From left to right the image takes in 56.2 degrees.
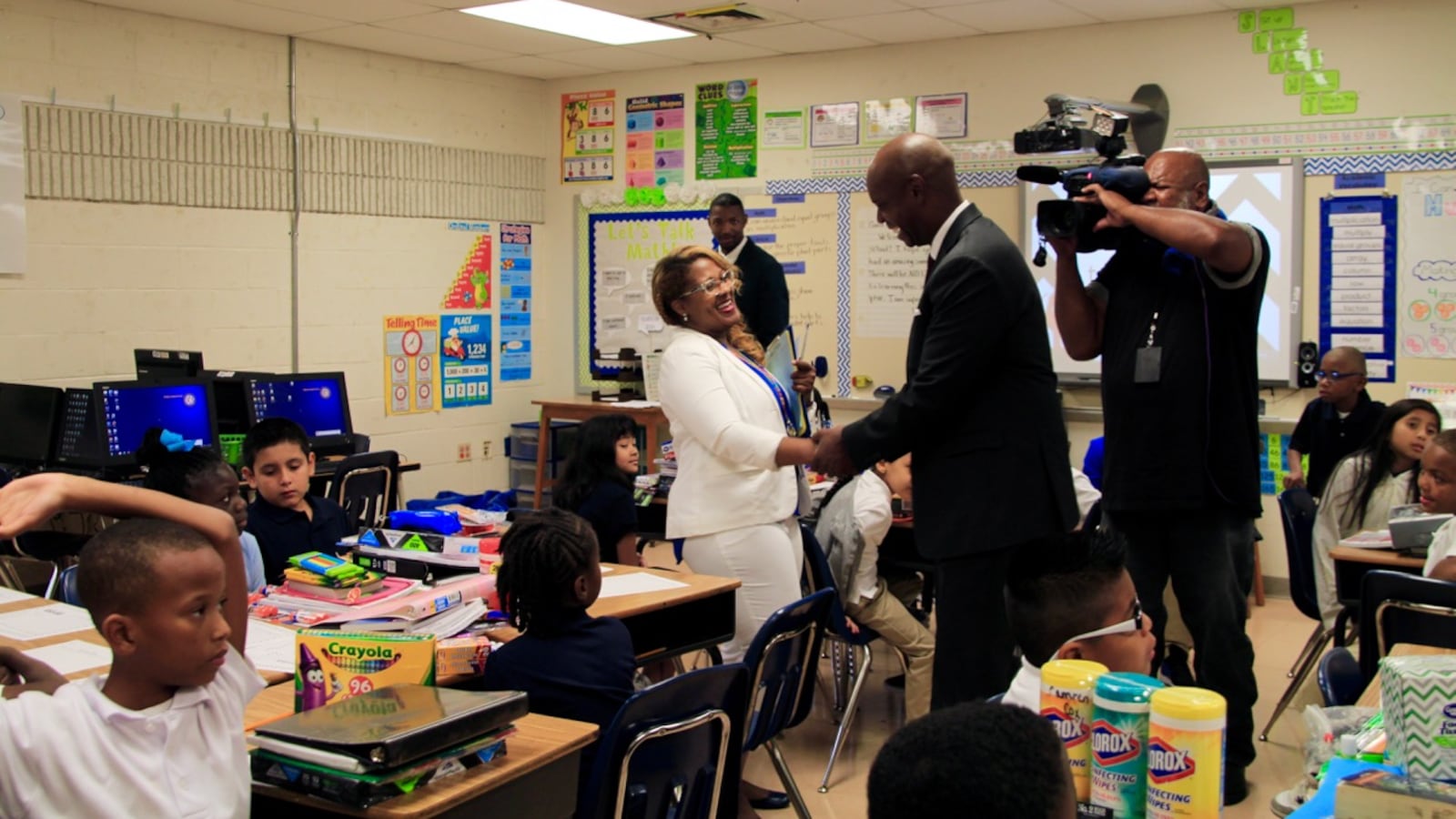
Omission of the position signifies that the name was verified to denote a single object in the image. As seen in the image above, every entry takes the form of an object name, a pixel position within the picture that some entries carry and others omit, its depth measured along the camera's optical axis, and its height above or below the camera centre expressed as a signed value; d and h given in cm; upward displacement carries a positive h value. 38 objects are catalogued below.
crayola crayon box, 232 -57
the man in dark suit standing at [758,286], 648 +23
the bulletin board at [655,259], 796 +46
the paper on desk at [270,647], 274 -66
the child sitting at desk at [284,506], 399 -52
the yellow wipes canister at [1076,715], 158 -44
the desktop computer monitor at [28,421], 562 -37
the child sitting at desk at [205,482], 354 -39
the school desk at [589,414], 795 -49
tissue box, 167 -47
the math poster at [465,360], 849 -17
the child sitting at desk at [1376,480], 454 -49
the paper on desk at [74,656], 261 -64
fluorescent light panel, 693 +165
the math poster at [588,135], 884 +130
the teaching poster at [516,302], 891 +20
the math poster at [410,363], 813 -19
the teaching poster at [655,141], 852 +121
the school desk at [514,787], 195 -67
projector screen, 651 +52
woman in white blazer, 356 -30
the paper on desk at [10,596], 323 -63
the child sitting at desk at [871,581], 434 -79
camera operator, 325 -20
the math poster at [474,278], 855 +35
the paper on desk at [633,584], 350 -66
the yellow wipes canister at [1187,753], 147 -45
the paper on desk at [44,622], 288 -63
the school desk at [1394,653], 236 -64
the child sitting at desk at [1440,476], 399 -42
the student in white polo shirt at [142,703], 179 -50
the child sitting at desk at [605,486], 438 -50
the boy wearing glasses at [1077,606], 204 -41
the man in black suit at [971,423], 276 -18
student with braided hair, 264 -61
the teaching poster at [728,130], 821 +124
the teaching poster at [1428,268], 619 +30
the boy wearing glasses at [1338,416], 568 -34
